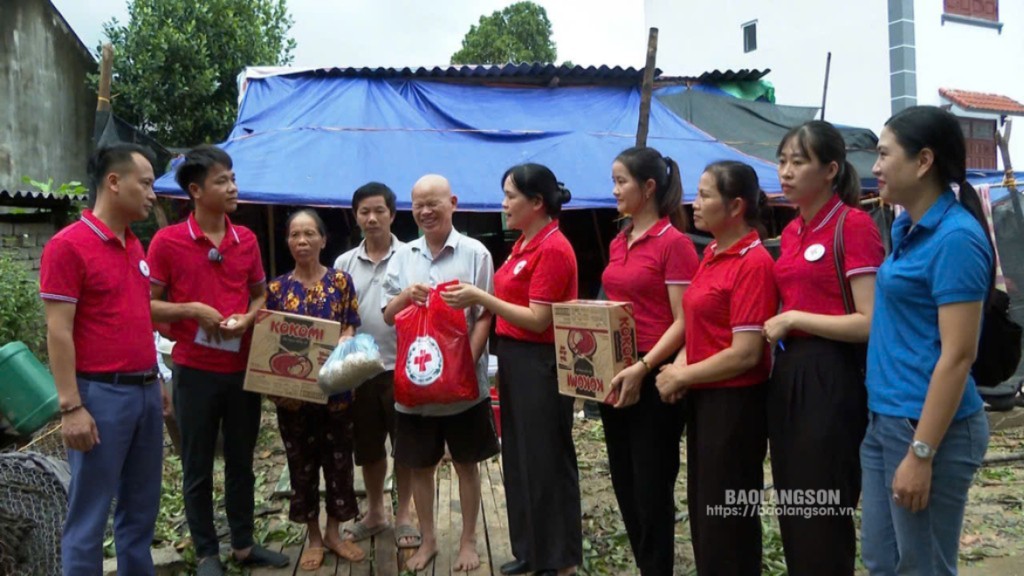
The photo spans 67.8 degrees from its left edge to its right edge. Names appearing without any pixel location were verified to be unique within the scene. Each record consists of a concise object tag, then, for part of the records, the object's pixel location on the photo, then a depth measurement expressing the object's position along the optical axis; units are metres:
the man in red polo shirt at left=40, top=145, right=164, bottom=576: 2.65
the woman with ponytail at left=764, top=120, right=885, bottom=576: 2.24
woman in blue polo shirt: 1.87
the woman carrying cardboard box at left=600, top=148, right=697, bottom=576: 2.82
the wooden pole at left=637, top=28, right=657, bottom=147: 6.00
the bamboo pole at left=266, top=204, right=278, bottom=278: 7.63
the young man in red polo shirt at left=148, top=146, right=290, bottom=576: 3.26
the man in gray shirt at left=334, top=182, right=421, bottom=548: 3.74
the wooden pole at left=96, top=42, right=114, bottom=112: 5.48
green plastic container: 3.88
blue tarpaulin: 7.26
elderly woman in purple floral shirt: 3.47
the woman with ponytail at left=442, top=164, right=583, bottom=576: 3.09
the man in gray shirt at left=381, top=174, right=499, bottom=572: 3.36
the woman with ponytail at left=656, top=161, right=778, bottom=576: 2.43
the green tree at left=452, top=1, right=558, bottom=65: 23.08
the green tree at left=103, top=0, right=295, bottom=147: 12.69
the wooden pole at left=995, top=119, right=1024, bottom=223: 5.40
